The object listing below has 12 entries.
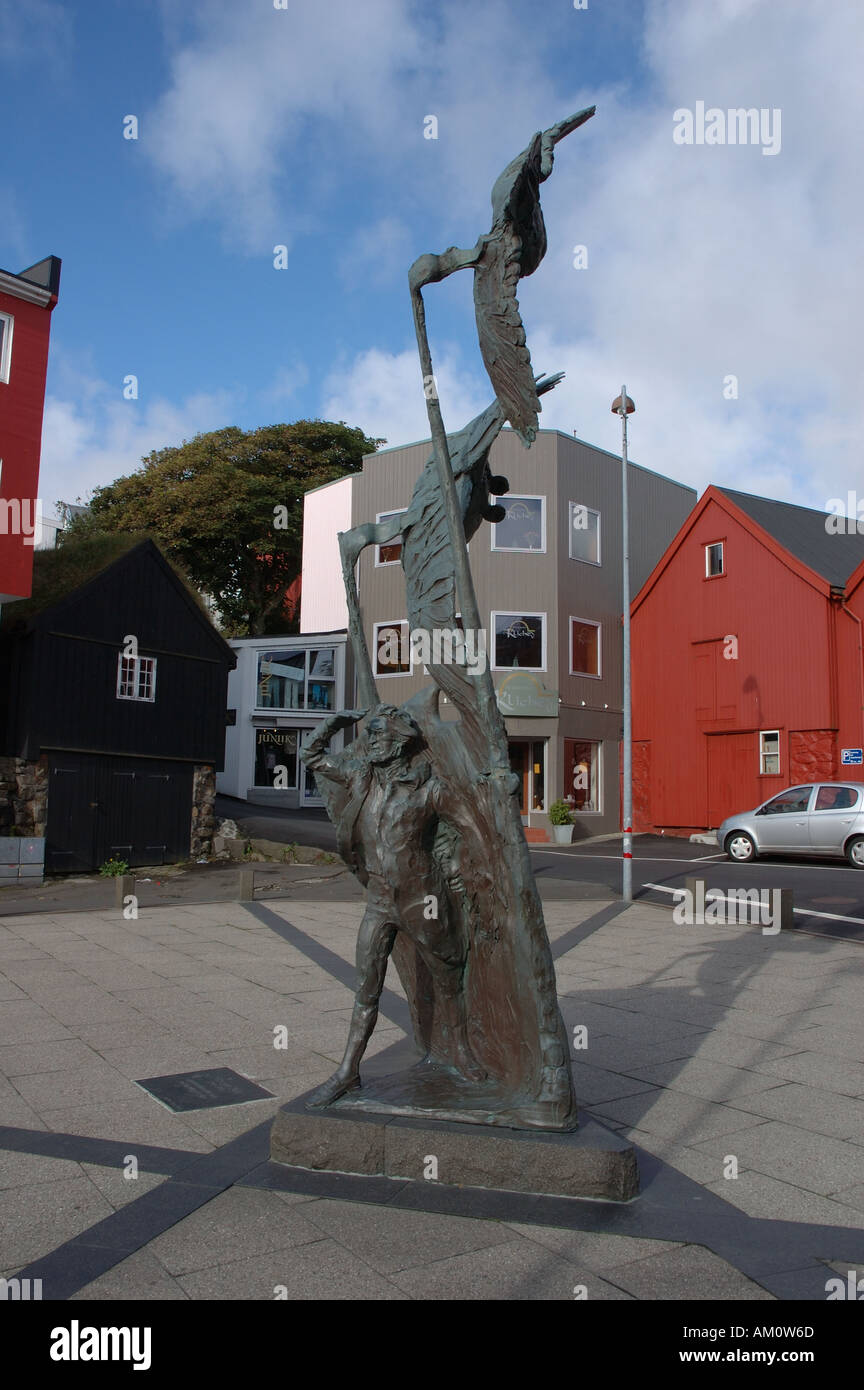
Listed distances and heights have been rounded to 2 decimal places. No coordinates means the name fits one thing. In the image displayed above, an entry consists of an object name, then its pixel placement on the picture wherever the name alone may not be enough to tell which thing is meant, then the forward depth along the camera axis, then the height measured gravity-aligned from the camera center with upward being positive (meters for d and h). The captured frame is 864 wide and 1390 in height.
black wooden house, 18.42 +1.51
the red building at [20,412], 17.84 +6.83
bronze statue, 4.50 -0.28
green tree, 38.59 +11.24
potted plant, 25.62 -0.67
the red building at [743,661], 23.66 +3.55
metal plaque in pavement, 5.45 -1.71
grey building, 27.66 +5.49
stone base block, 4.05 -1.51
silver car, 17.25 -0.44
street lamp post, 13.67 +0.71
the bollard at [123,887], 13.56 -1.34
